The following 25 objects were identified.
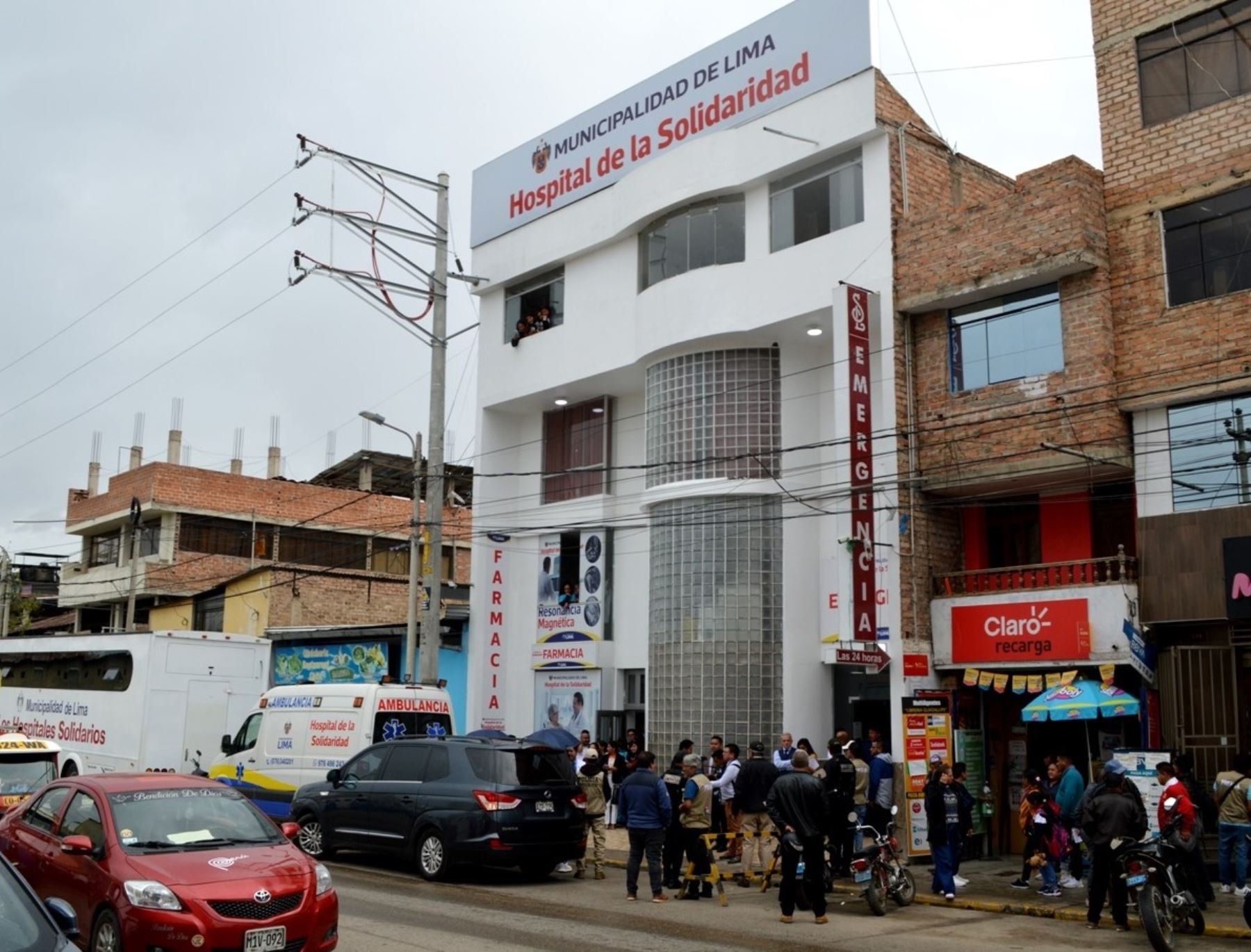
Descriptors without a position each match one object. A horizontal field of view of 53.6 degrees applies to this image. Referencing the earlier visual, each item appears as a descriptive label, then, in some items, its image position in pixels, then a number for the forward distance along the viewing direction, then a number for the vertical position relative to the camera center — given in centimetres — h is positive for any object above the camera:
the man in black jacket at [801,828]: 1341 -153
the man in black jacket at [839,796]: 1535 -135
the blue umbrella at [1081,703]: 1733 -20
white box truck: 2392 -31
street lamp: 2361 +212
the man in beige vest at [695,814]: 1502 -155
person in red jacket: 1273 -134
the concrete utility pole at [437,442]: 2289 +461
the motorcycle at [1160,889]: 1153 -189
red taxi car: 877 -140
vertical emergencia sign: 1930 +349
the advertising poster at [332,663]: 3170 +50
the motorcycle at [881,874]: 1401 -212
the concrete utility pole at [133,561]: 3775 +373
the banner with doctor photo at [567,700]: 2581 -32
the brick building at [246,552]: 4053 +474
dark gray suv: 1535 -154
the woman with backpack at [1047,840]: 1551 -192
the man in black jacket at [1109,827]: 1272 -140
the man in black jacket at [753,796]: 1709 -150
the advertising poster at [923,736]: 1883 -73
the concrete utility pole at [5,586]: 4866 +372
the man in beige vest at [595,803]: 1662 -160
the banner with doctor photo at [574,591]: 2633 +200
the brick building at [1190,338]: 1714 +496
